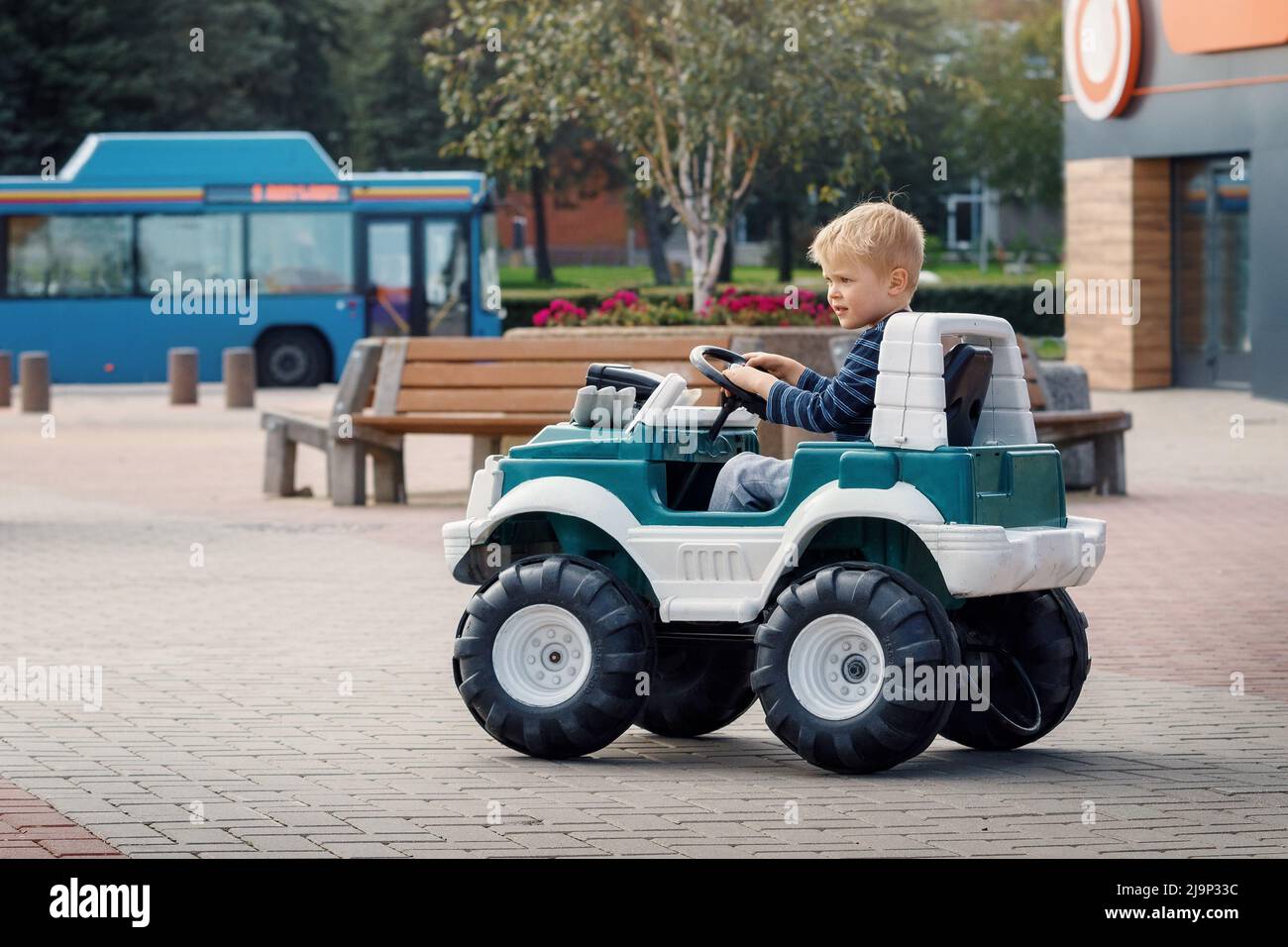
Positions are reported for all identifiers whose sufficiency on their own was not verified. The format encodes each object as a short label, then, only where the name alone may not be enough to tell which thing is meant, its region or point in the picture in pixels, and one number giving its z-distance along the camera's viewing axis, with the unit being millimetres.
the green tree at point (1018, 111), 69500
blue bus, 30375
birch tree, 21422
